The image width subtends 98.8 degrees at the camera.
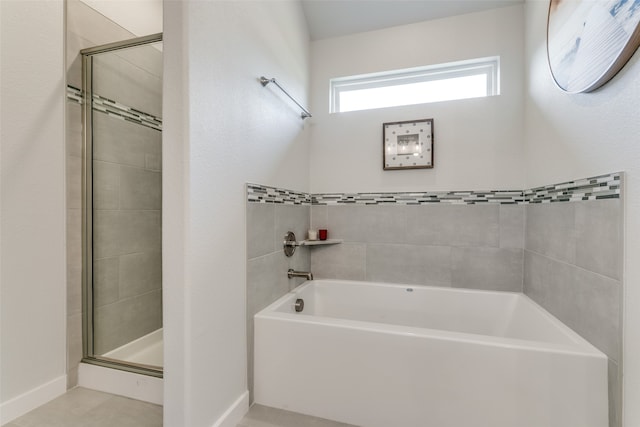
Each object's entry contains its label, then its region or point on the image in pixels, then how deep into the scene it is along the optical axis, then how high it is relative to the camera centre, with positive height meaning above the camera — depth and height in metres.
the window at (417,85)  2.12 +1.04
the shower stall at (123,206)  1.60 +0.04
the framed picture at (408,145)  2.12 +0.53
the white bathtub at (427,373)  1.10 -0.73
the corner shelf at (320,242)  2.06 -0.24
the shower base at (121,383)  1.43 -0.92
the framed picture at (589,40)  0.92 +0.68
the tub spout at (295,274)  1.86 -0.42
